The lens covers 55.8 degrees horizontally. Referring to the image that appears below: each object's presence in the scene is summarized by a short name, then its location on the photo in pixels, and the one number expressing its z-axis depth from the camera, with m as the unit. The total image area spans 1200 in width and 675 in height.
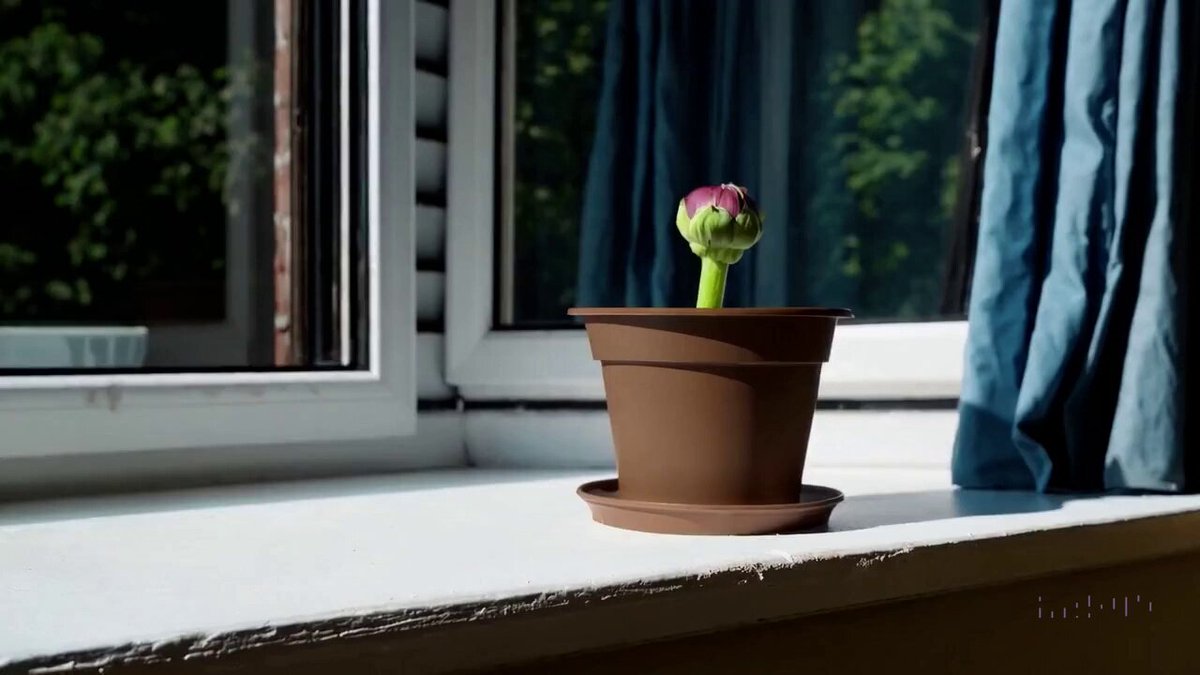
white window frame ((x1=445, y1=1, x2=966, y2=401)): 1.21
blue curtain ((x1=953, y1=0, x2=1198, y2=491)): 0.86
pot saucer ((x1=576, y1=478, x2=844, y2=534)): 0.70
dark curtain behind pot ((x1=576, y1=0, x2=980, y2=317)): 1.51
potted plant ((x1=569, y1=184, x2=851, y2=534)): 0.70
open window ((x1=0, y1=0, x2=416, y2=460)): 0.96
